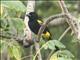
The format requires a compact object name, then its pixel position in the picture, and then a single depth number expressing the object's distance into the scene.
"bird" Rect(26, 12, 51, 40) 5.20
